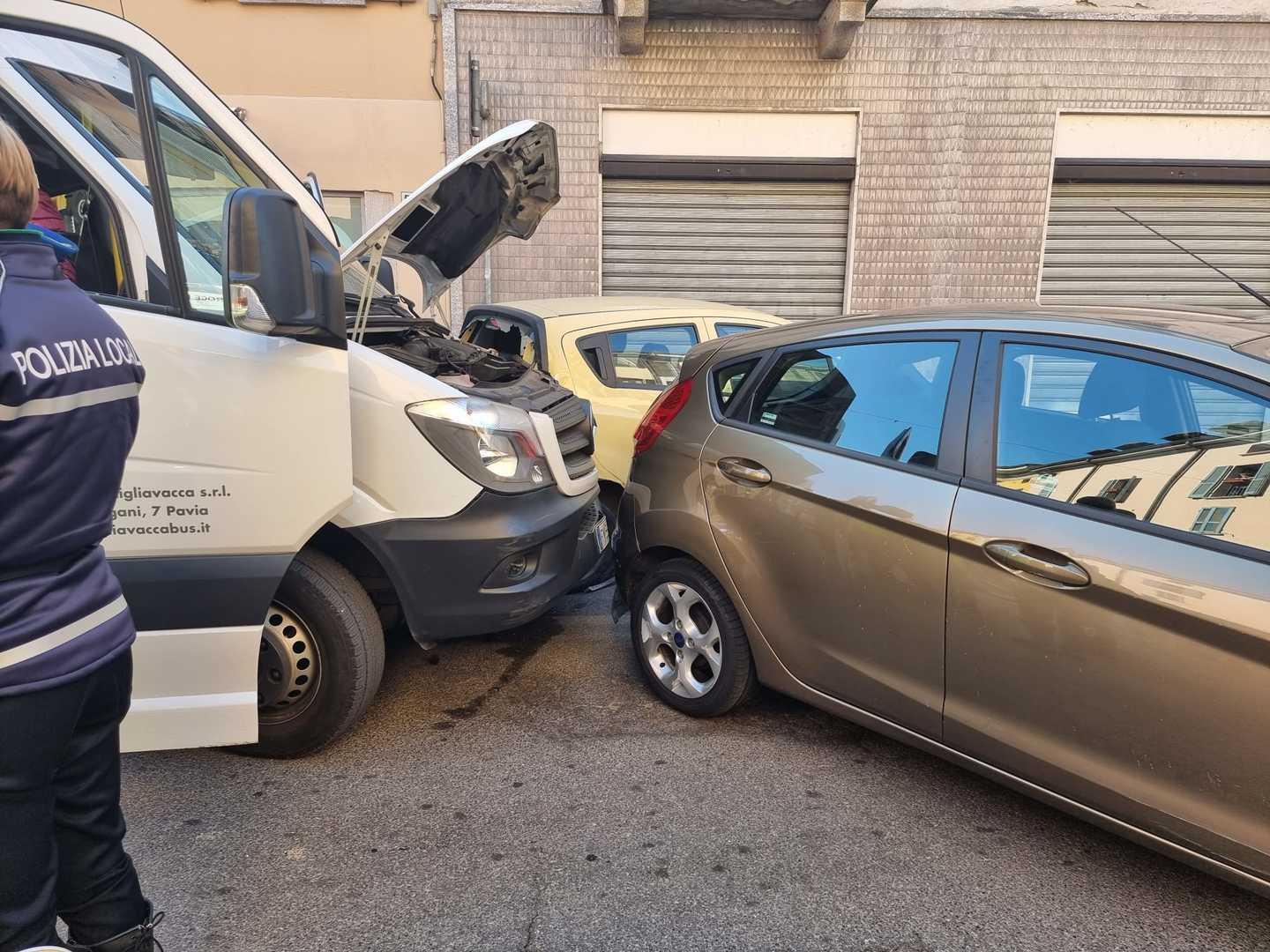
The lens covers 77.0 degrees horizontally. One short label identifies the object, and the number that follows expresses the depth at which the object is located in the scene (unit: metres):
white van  2.36
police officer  1.34
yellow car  4.96
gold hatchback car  1.95
